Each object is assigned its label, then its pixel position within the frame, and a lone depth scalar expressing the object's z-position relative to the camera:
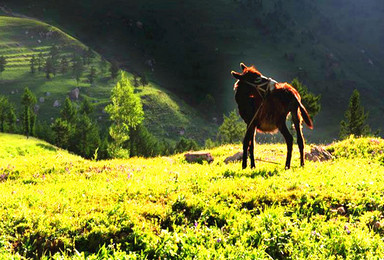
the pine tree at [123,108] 61.25
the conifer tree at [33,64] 155.75
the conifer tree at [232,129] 81.94
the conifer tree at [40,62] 158.88
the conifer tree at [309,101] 62.48
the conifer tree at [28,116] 79.75
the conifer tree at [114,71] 172.38
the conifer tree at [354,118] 71.38
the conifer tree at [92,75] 159.88
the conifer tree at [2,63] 149.62
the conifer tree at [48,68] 153.62
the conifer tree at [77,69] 162.05
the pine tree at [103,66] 179.95
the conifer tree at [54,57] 160.93
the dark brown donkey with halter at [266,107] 11.50
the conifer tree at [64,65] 163.75
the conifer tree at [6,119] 83.25
